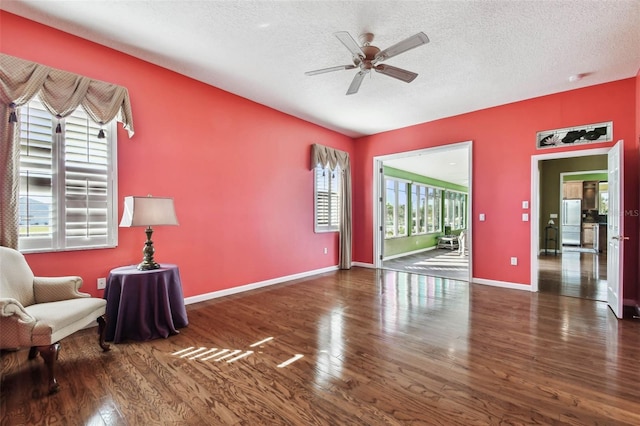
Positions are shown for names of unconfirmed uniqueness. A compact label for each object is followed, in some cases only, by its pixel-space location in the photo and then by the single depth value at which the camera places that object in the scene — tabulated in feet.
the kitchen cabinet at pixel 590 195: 30.53
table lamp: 9.16
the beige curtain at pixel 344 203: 20.17
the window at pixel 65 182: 9.04
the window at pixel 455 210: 40.36
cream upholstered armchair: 6.43
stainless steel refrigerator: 30.60
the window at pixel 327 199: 19.12
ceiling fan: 8.44
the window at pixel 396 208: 27.17
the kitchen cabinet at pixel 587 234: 30.30
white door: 10.84
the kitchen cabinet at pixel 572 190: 30.99
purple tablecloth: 8.96
